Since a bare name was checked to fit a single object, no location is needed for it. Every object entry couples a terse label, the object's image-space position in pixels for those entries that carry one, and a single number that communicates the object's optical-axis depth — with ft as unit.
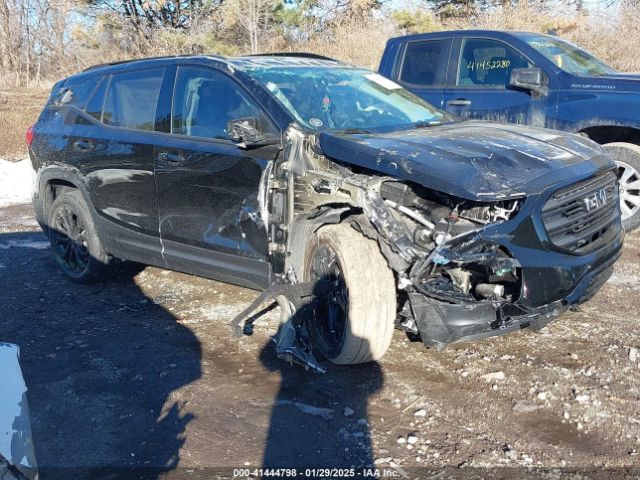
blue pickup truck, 20.98
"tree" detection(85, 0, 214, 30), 76.89
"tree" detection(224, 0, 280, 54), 74.08
